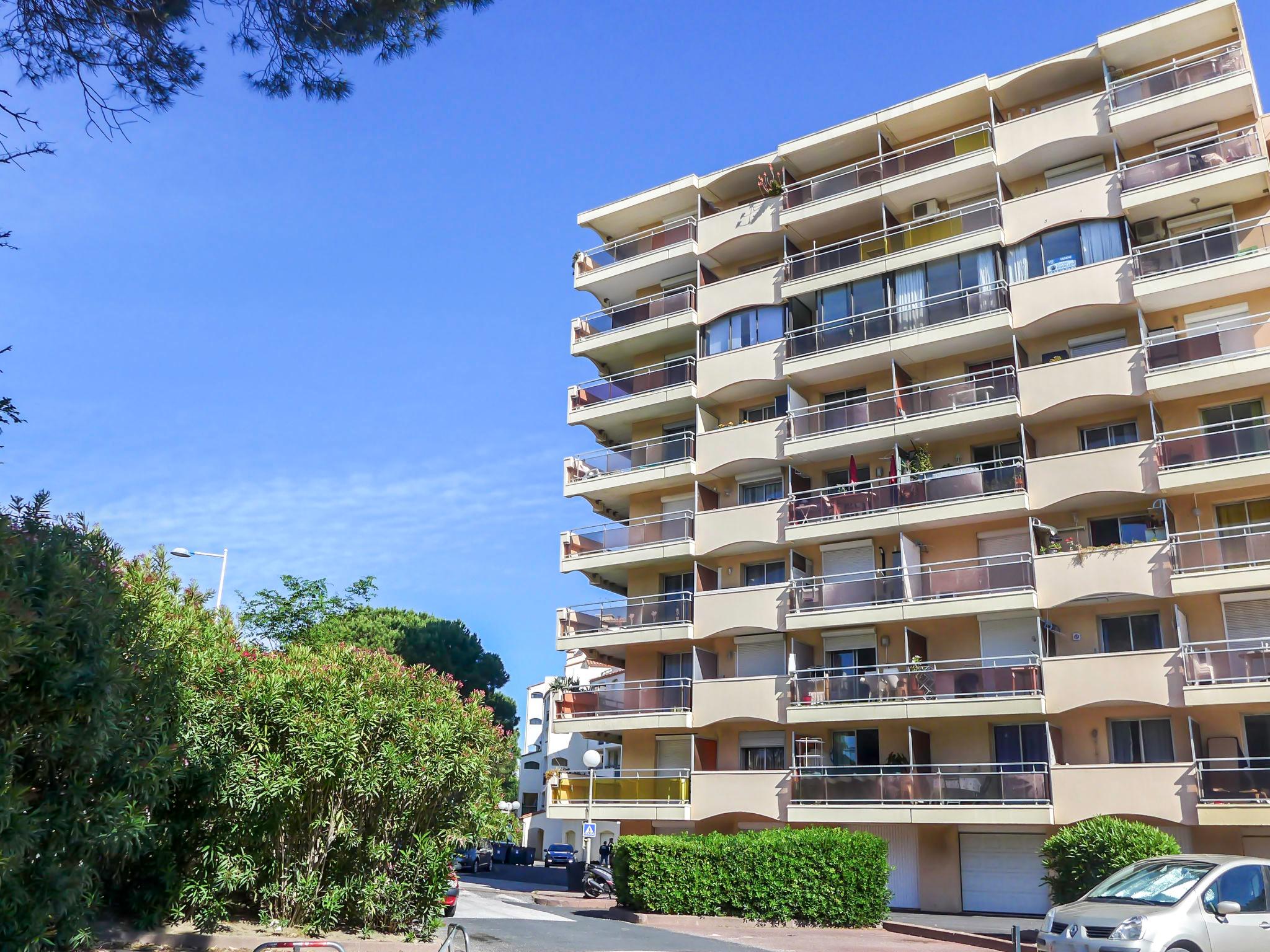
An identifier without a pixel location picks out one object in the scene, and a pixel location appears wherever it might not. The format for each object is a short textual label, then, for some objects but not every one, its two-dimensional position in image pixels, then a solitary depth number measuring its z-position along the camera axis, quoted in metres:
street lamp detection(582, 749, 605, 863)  34.25
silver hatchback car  11.05
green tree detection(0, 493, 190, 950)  7.59
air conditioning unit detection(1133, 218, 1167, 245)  30.20
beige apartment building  27.00
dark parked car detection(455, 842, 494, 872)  50.57
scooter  30.56
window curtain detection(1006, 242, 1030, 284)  31.47
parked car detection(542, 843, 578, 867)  55.84
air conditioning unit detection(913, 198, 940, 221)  35.00
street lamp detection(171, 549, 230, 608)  35.78
